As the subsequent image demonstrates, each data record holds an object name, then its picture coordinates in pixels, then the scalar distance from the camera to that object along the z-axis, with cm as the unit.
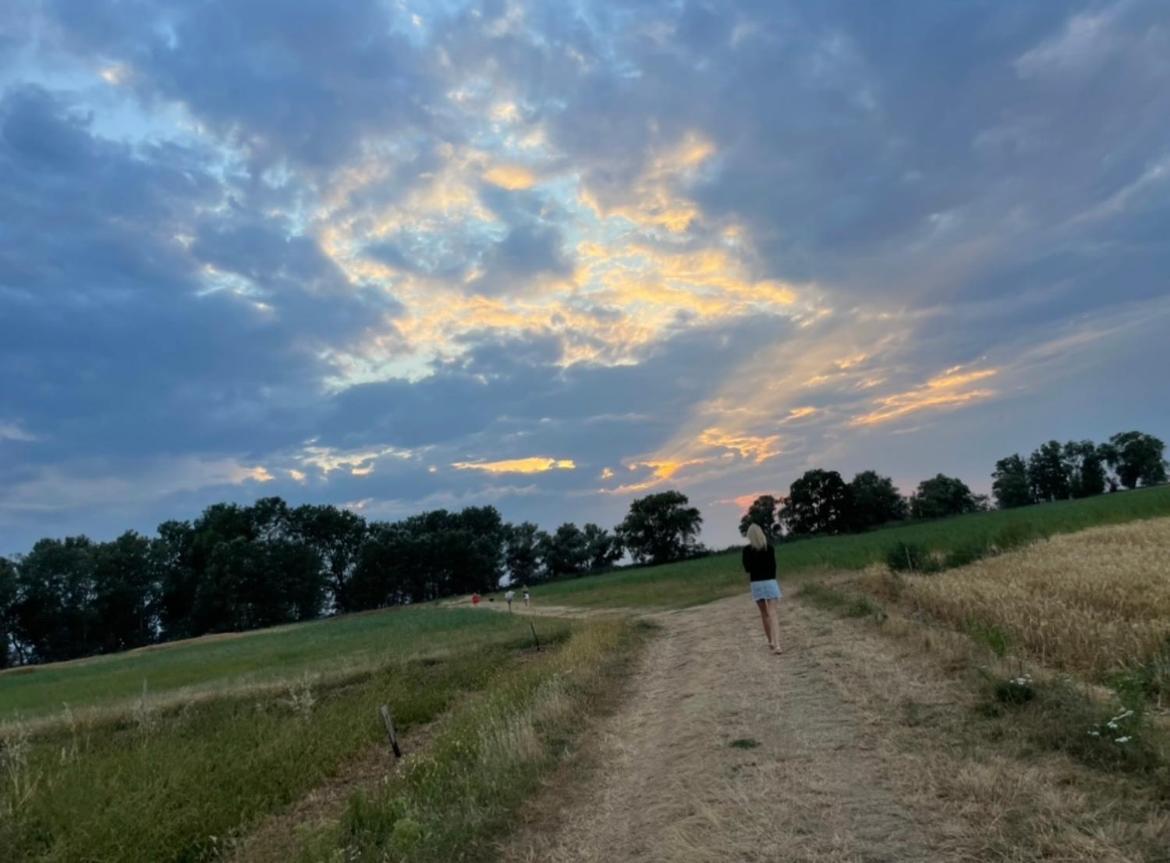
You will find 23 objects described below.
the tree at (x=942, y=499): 11875
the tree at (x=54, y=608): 10188
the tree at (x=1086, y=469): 12503
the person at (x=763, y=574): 1267
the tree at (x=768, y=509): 11936
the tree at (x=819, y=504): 11894
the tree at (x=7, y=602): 9752
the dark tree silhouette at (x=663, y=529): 12850
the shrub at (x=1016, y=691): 697
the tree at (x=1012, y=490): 12862
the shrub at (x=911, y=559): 2195
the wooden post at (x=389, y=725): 1054
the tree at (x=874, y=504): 11681
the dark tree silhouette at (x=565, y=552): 13800
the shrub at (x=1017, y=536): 2335
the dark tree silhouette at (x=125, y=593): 10700
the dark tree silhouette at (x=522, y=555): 14412
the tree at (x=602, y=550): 13575
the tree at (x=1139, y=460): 12281
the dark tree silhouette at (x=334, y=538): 14062
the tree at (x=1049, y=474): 13025
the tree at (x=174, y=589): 11431
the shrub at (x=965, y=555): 2180
